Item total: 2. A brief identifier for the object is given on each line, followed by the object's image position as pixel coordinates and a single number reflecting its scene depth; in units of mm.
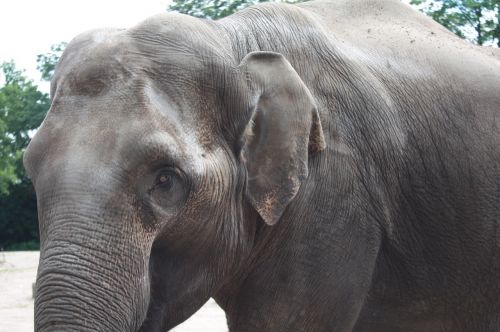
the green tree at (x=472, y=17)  11734
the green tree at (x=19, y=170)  38500
